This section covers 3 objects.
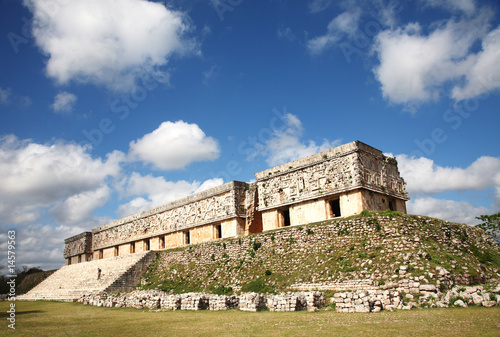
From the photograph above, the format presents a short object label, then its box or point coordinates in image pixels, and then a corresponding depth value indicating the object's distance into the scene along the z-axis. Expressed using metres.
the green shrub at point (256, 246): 20.39
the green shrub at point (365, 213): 17.39
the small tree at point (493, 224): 26.12
